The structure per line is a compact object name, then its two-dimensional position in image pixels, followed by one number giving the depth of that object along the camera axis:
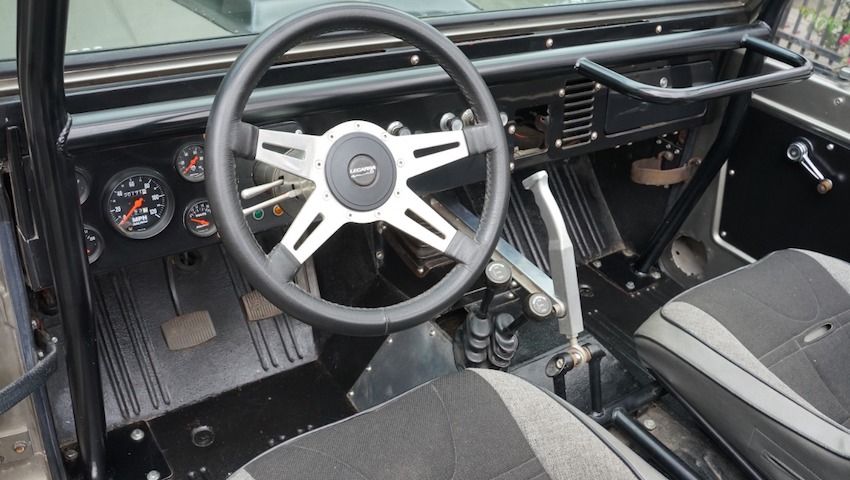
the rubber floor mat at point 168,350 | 2.06
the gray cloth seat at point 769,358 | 1.46
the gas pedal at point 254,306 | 2.21
